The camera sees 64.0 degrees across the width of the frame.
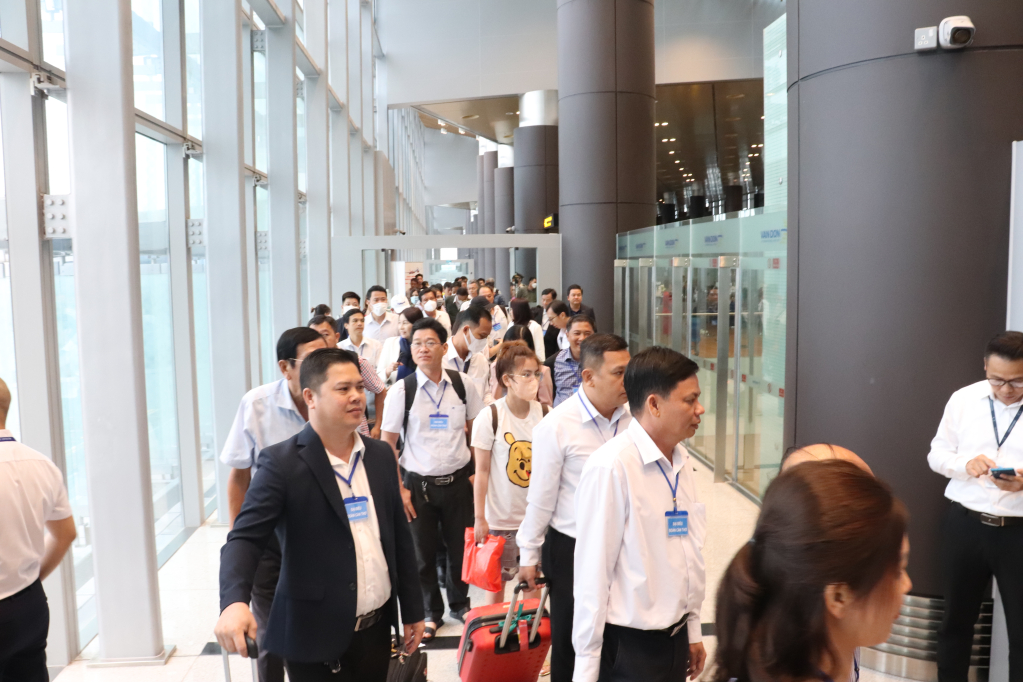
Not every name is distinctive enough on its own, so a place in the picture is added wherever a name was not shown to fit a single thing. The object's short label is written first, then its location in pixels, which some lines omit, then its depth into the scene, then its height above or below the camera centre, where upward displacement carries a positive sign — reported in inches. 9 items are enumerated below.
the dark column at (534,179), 930.7 +114.9
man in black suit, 100.3 -32.4
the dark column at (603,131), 580.1 +103.6
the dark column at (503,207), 1277.1 +109.6
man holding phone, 141.6 -41.0
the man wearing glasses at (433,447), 194.9 -40.5
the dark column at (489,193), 1482.5 +153.8
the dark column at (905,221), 161.3 +10.1
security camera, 157.8 +46.0
